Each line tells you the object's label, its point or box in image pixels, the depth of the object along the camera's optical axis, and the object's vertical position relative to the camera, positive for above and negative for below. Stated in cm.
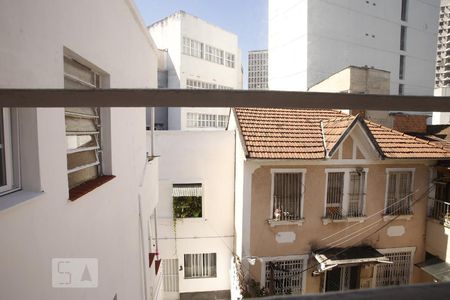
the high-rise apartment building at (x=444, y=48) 4972 +1656
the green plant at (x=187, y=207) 1165 -333
